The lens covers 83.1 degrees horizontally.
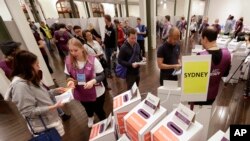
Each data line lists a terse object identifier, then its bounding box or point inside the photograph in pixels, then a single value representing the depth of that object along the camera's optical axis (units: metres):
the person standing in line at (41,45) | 3.55
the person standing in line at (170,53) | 1.72
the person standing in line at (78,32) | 2.86
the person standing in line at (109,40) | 3.40
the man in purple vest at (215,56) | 1.25
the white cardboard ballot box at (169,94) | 1.18
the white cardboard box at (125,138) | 1.02
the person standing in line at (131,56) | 1.90
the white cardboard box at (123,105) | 1.20
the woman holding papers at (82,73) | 1.46
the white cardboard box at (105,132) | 1.24
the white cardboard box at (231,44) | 3.56
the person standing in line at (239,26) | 6.52
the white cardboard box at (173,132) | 0.79
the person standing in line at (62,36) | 3.88
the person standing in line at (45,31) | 5.69
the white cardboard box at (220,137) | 0.72
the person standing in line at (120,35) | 4.17
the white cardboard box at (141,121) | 0.88
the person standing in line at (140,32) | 4.99
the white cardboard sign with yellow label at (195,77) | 0.89
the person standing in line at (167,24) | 5.28
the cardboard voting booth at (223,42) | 3.68
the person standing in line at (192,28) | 8.18
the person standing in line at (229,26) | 7.43
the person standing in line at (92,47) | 2.56
